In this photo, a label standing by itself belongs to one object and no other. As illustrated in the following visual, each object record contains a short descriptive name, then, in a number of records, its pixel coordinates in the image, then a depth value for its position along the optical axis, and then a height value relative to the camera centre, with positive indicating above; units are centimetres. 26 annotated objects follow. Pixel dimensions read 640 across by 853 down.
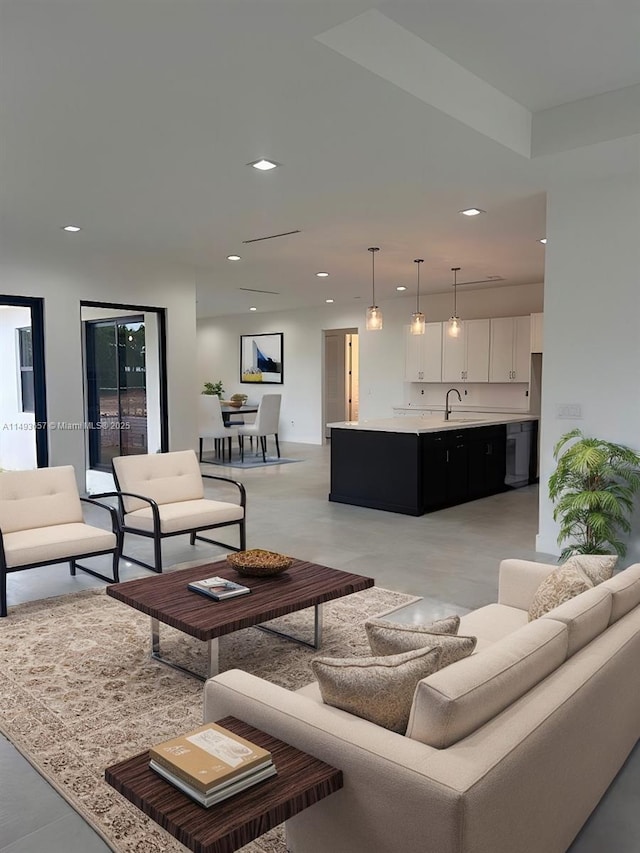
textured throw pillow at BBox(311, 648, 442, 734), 172 -77
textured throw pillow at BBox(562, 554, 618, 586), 262 -74
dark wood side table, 140 -92
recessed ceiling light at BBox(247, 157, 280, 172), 450 +142
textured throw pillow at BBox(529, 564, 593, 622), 244 -77
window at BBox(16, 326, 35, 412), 711 +16
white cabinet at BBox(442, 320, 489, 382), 1019 +36
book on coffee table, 319 -100
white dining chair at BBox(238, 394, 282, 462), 1081 -67
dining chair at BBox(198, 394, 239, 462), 1052 -60
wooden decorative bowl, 347 -94
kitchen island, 686 -89
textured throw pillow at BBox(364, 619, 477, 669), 189 -73
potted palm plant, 437 -75
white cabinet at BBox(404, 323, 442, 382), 1082 +37
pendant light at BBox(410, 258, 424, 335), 768 +62
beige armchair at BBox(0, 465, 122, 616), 405 -96
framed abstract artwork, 1402 +41
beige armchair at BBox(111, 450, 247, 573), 477 -90
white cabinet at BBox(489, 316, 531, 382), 968 +40
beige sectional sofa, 147 -87
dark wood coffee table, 293 -102
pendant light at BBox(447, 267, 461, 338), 817 +61
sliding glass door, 810 -4
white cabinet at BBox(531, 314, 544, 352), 934 +62
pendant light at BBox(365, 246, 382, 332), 743 +66
